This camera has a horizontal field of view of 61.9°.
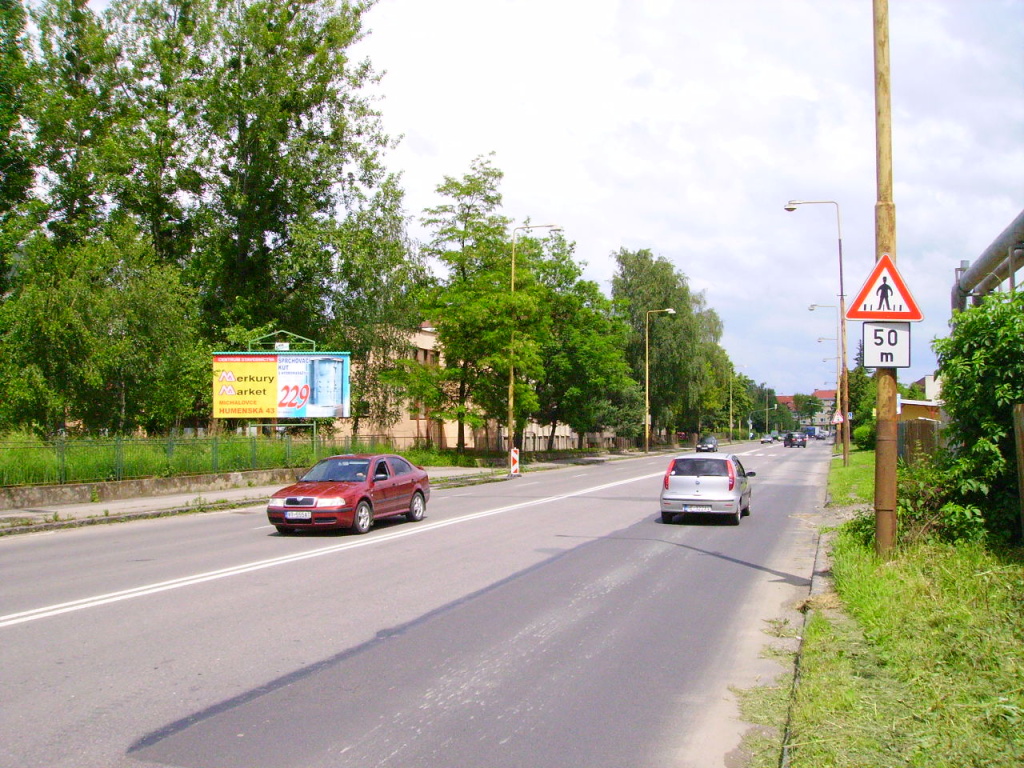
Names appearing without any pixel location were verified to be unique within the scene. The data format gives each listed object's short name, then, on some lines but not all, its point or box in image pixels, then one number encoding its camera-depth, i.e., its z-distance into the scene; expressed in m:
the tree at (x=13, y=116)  38.16
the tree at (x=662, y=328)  64.75
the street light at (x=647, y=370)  61.69
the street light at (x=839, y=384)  49.62
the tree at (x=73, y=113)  38.41
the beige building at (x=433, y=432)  46.97
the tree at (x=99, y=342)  23.86
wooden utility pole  9.51
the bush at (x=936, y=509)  10.05
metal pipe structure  13.86
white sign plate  9.57
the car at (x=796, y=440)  85.56
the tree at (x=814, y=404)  173.82
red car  14.69
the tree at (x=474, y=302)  39.69
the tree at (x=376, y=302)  39.50
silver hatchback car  16.38
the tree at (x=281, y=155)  38.16
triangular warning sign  9.62
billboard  30.50
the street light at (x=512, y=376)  37.71
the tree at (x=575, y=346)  50.56
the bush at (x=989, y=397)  10.01
